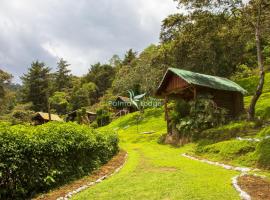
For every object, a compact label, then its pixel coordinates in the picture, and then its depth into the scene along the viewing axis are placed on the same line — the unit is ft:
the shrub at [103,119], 177.06
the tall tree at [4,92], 179.42
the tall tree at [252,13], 70.95
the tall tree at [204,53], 151.33
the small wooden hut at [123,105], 191.93
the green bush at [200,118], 75.00
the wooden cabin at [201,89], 82.92
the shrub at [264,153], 39.47
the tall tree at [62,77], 303.52
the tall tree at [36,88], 245.45
